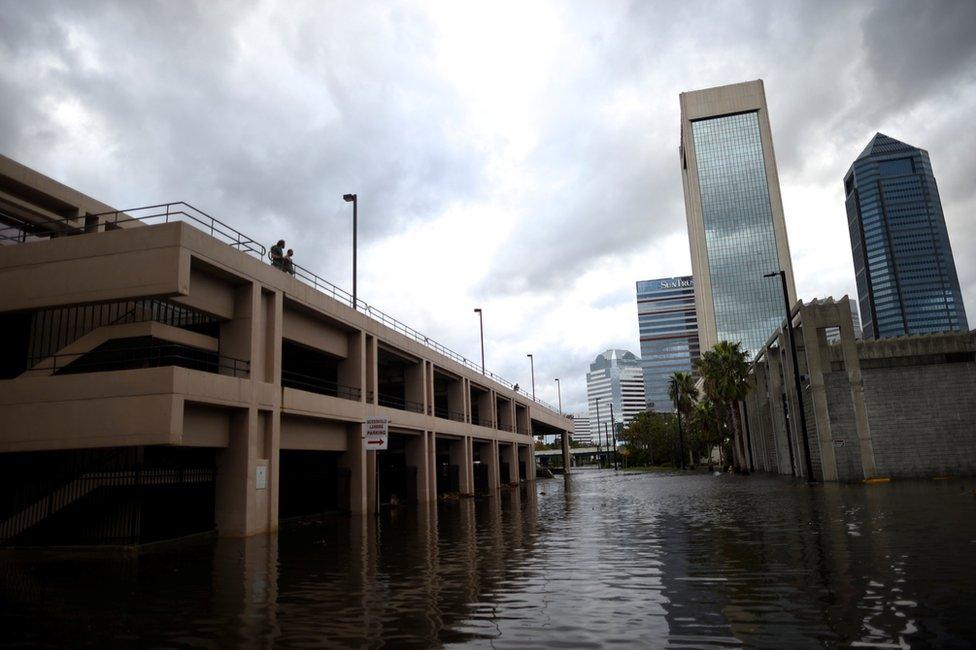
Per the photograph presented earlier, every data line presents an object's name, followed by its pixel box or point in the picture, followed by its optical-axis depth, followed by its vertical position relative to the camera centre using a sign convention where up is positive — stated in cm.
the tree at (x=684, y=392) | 9150 +792
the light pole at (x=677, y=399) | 8861 +718
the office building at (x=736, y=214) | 15075 +5279
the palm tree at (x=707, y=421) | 7750 +347
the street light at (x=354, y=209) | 3067 +1210
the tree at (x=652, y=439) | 10900 +206
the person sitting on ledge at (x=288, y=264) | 2541 +770
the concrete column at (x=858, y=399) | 3700 +238
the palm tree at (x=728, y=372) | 5834 +662
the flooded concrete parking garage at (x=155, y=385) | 1856 +268
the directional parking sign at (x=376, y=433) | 2313 +111
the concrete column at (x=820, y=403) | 3800 +228
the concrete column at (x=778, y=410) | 4953 +270
